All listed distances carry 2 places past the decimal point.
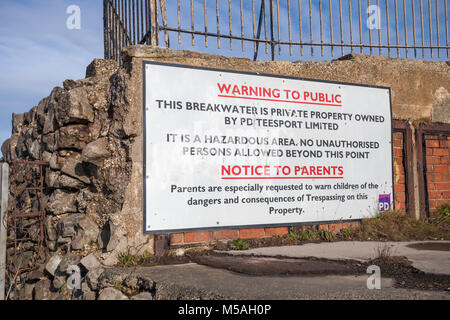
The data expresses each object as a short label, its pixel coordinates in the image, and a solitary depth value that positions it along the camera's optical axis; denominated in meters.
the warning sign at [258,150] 3.90
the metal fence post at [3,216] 3.61
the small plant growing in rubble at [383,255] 3.48
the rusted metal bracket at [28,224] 4.43
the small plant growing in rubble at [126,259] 3.56
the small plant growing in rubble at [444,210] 5.38
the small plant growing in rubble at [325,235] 4.53
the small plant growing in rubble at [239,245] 4.06
